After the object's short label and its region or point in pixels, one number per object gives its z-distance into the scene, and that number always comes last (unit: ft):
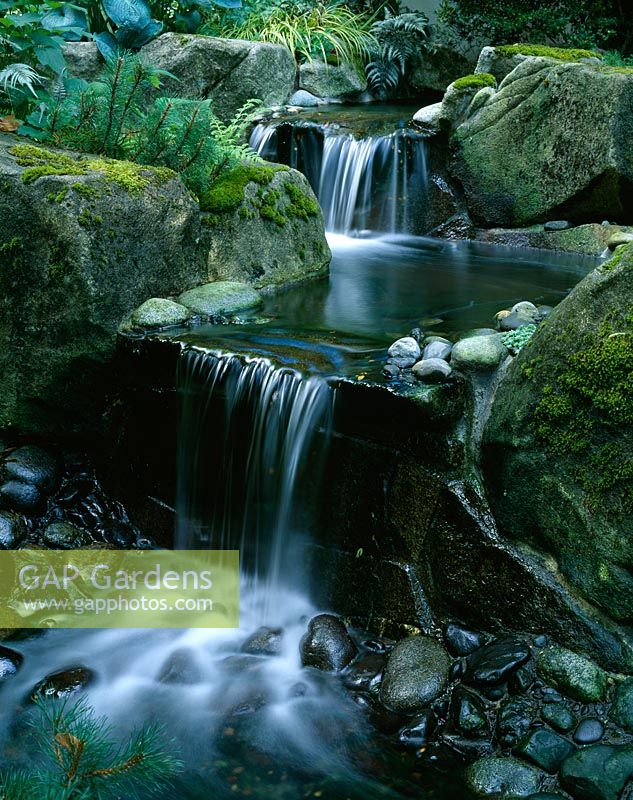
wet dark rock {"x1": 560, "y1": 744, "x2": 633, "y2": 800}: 10.02
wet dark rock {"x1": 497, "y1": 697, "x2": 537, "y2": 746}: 11.24
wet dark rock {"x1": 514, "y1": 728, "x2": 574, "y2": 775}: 10.67
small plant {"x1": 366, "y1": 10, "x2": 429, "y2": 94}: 39.50
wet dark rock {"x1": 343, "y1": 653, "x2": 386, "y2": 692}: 12.67
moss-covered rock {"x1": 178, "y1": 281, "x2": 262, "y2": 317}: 18.31
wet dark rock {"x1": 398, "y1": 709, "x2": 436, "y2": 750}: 11.43
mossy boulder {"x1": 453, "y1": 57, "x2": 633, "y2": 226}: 25.73
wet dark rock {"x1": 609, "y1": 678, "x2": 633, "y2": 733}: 10.98
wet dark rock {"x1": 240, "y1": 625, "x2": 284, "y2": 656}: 13.75
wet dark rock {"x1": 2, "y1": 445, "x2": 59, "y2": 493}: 17.75
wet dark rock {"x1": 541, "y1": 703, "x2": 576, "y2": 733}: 11.14
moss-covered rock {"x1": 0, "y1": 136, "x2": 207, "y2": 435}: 16.62
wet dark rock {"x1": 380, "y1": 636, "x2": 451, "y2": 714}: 12.05
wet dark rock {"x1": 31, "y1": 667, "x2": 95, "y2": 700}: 12.91
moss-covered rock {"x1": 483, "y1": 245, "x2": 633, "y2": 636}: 11.63
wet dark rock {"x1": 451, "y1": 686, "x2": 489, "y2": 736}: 11.36
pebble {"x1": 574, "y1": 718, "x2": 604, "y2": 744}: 10.92
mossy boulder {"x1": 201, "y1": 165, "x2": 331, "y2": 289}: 20.04
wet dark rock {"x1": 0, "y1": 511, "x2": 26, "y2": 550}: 16.60
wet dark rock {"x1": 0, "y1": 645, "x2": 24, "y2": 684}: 13.39
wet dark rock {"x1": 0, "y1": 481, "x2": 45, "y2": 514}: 17.35
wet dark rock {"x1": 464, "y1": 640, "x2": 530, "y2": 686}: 11.84
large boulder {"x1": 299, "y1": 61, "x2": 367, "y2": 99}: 37.93
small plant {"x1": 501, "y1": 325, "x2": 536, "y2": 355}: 13.98
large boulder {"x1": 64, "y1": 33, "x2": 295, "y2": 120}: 31.12
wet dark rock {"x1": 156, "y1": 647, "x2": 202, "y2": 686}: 13.32
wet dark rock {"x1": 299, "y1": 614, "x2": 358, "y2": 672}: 13.17
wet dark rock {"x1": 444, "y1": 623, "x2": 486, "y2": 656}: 12.72
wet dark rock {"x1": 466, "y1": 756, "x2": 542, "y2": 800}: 10.42
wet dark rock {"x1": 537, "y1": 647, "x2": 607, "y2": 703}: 11.41
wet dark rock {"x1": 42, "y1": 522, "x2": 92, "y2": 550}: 16.74
